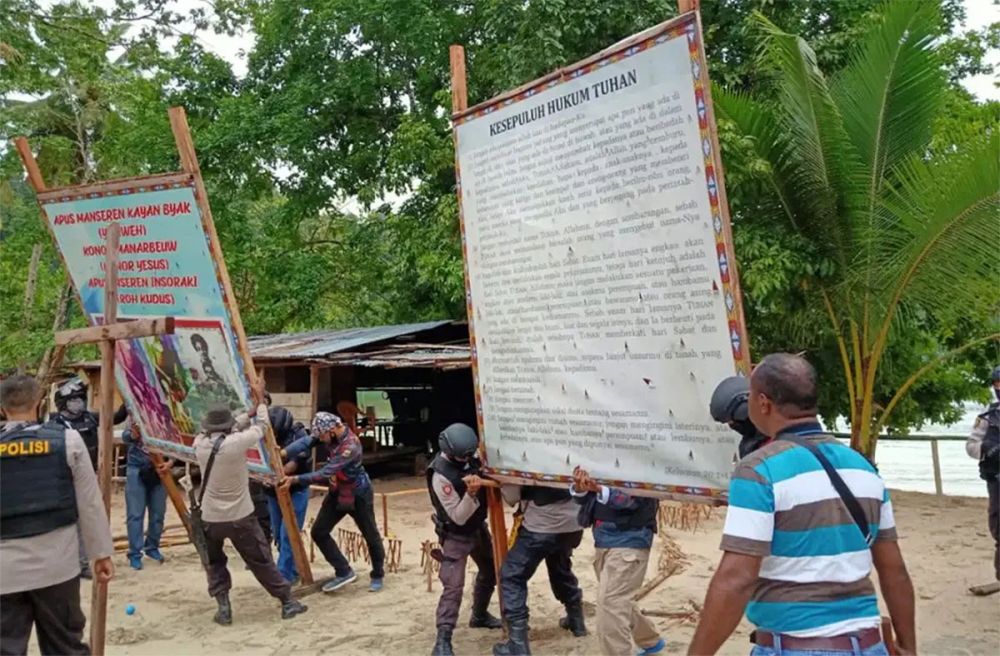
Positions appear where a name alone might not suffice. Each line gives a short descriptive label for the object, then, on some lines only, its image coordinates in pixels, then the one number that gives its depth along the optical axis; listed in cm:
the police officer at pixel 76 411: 767
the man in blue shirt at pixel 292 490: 728
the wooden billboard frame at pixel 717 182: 359
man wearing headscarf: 684
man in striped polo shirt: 236
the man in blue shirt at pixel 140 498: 818
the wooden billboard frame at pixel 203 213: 591
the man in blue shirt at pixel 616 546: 446
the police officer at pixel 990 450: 583
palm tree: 636
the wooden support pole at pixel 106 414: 456
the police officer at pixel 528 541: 508
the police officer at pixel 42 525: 392
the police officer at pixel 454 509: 522
